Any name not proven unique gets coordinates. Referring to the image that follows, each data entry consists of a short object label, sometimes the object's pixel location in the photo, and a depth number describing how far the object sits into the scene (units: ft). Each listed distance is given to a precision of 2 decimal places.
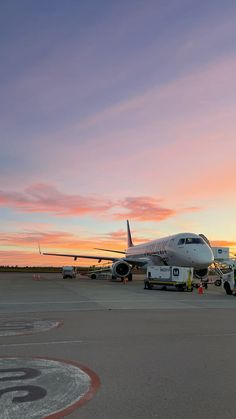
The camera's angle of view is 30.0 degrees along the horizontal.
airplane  103.60
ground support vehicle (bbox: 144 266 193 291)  93.81
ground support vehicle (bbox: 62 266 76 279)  186.91
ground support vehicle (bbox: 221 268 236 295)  82.60
